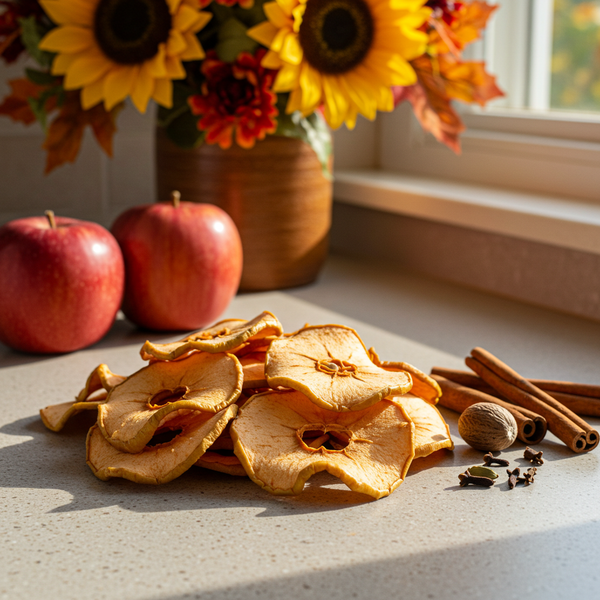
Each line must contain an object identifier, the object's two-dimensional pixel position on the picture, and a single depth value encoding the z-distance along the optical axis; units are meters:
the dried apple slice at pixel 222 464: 0.61
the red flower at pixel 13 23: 1.08
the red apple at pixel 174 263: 0.99
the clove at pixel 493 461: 0.64
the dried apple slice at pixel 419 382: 0.69
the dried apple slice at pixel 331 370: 0.61
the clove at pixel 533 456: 0.64
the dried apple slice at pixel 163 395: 0.61
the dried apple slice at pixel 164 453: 0.60
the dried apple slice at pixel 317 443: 0.58
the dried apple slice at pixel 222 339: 0.66
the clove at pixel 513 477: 0.60
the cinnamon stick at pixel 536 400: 0.67
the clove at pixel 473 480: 0.60
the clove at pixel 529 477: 0.60
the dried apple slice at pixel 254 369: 0.66
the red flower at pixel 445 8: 1.07
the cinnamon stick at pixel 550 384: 0.76
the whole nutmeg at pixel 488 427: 0.65
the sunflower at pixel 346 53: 0.98
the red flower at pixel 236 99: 1.02
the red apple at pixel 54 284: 0.90
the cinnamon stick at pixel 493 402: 0.69
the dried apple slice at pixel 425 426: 0.63
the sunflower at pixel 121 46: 0.99
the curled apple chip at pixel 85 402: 0.70
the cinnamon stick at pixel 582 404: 0.74
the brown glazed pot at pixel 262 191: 1.14
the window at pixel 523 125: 1.24
